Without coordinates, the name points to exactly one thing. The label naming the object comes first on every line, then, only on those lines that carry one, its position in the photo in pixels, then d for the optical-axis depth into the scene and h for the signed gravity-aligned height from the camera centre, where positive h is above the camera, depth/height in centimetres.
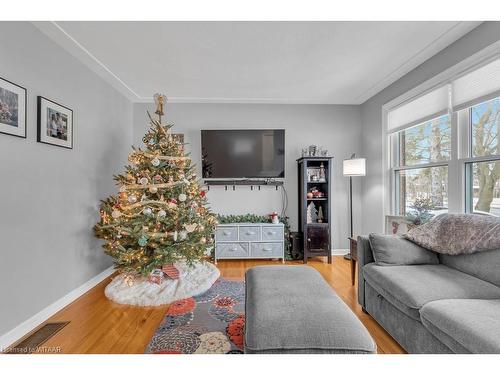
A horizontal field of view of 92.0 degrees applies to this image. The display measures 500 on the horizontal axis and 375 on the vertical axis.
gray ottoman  109 -67
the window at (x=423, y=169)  259 +24
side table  278 -80
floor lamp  345 +31
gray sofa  118 -67
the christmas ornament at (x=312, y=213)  383 -39
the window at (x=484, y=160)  207 +25
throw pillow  202 -55
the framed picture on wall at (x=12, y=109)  177 +62
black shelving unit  367 -50
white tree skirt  240 -106
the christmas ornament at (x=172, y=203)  259 -16
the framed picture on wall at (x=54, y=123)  211 +62
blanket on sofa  172 -36
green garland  375 -49
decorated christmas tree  254 -27
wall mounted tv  384 +55
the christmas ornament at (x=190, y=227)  262 -42
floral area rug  171 -112
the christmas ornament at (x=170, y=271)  276 -95
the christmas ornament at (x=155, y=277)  264 -98
